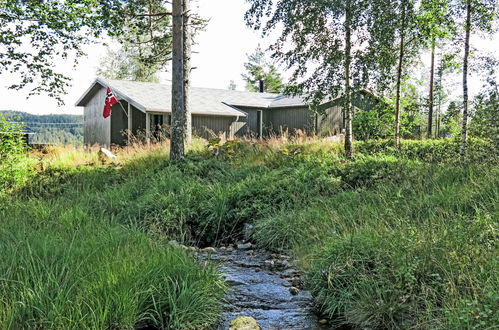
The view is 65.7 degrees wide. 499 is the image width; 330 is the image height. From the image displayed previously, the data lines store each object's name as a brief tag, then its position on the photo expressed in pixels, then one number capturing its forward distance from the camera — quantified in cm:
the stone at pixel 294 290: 404
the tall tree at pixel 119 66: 3312
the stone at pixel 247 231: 640
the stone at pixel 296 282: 428
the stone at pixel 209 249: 574
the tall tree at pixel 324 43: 964
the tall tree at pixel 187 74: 1297
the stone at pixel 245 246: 602
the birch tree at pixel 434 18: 1144
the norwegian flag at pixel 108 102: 1723
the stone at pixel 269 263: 502
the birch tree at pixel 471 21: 1060
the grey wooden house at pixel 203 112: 1919
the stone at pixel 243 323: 317
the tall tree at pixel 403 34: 1047
